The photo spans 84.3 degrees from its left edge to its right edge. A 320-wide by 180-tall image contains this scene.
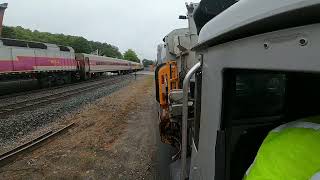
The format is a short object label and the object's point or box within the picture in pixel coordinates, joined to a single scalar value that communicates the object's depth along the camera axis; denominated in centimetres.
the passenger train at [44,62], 1146
